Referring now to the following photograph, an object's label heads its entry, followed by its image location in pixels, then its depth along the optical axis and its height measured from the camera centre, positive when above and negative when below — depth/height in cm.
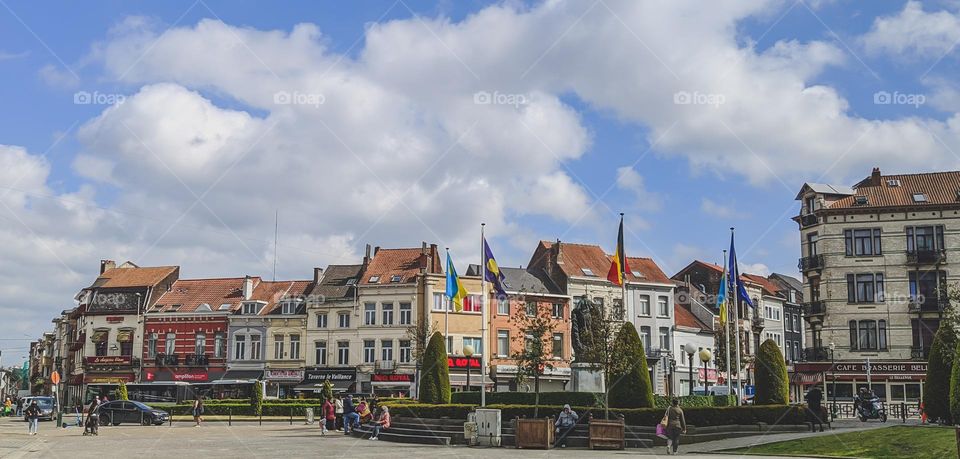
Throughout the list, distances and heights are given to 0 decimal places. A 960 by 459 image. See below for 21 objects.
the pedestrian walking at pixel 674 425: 2720 -171
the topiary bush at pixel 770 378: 3328 -43
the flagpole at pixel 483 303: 3234 +237
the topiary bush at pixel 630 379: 3119 -43
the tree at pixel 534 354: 3836 +54
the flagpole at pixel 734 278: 4009 +378
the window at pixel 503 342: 6788 +174
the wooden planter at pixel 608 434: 2867 -207
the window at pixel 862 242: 5859 +779
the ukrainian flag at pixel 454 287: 3941 +331
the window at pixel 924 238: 5744 +784
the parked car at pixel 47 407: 5847 -265
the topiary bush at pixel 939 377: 3309 -39
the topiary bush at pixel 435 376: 3691 -40
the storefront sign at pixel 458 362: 6531 +28
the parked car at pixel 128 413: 4669 -237
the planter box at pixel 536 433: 2894 -207
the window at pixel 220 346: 7069 +150
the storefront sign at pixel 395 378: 6588 -84
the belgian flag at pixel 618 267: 3622 +381
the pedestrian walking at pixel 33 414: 3825 -196
